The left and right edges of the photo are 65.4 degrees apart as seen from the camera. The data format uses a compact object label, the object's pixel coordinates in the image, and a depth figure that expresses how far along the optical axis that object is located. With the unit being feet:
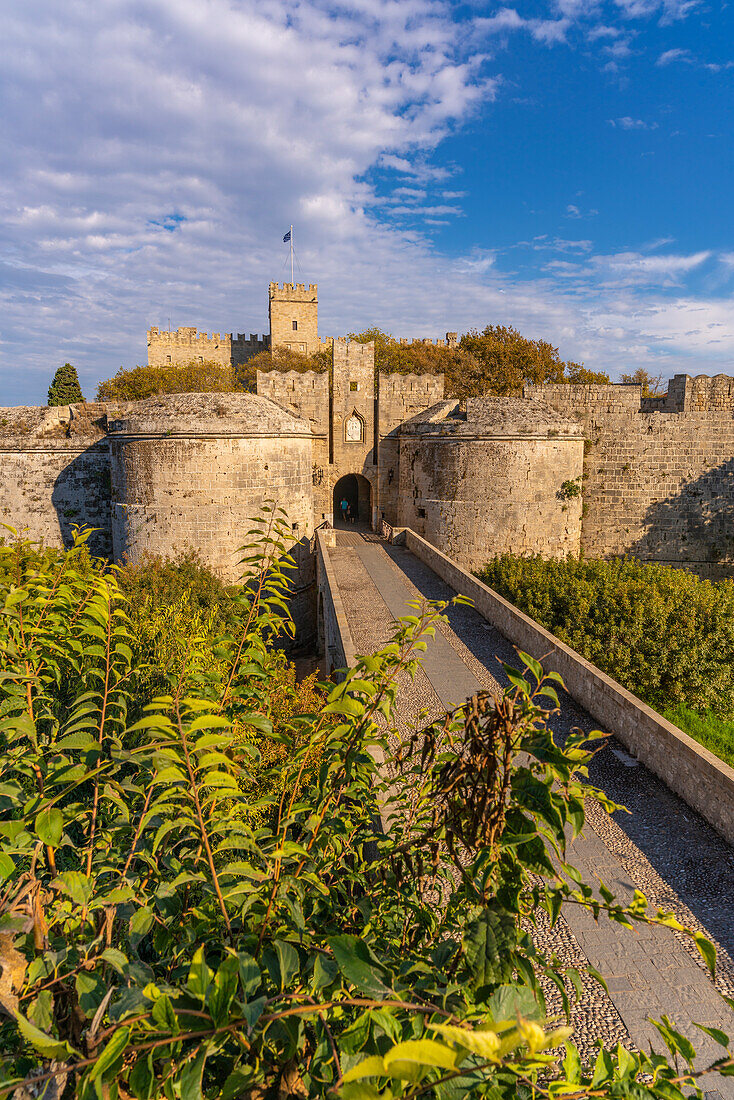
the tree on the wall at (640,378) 126.58
